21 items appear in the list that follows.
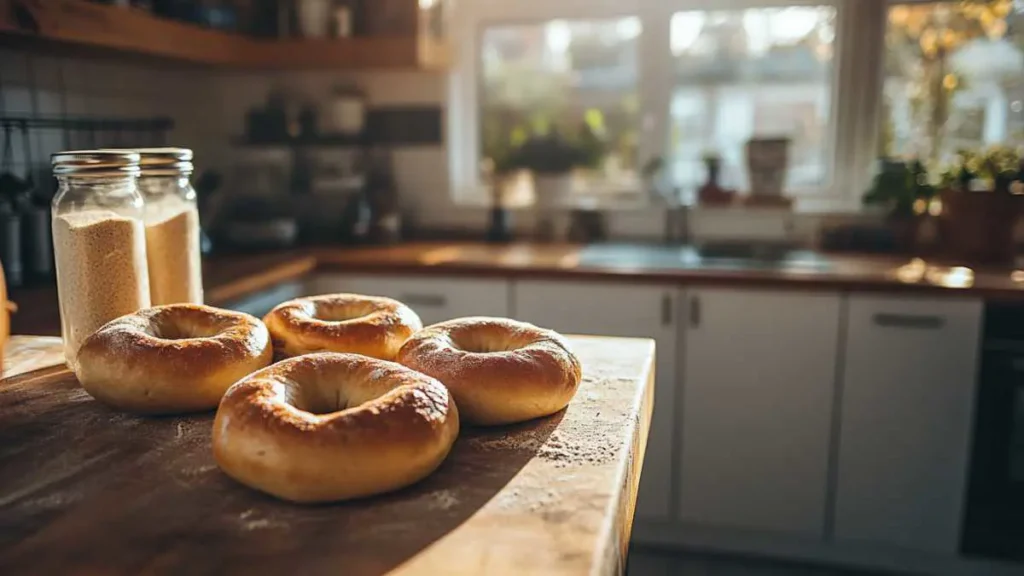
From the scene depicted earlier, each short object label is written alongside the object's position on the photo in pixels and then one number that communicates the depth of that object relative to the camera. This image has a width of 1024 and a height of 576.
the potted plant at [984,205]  2.40
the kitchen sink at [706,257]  2.42
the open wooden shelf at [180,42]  1.86
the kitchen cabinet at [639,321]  2.34
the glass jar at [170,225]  1.15
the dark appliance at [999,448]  2.10
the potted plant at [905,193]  2.60
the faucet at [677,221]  2.92
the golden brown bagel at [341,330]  0.98
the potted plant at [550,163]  3.00
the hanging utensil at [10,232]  2.02
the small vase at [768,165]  2.84
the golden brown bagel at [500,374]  0.86
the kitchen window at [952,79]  2.72
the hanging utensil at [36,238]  2.06
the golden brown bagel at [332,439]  0.70
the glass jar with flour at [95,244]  1.05
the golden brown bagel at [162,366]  0.87
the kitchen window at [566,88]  3.08
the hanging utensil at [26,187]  2.08
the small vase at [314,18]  2.87
